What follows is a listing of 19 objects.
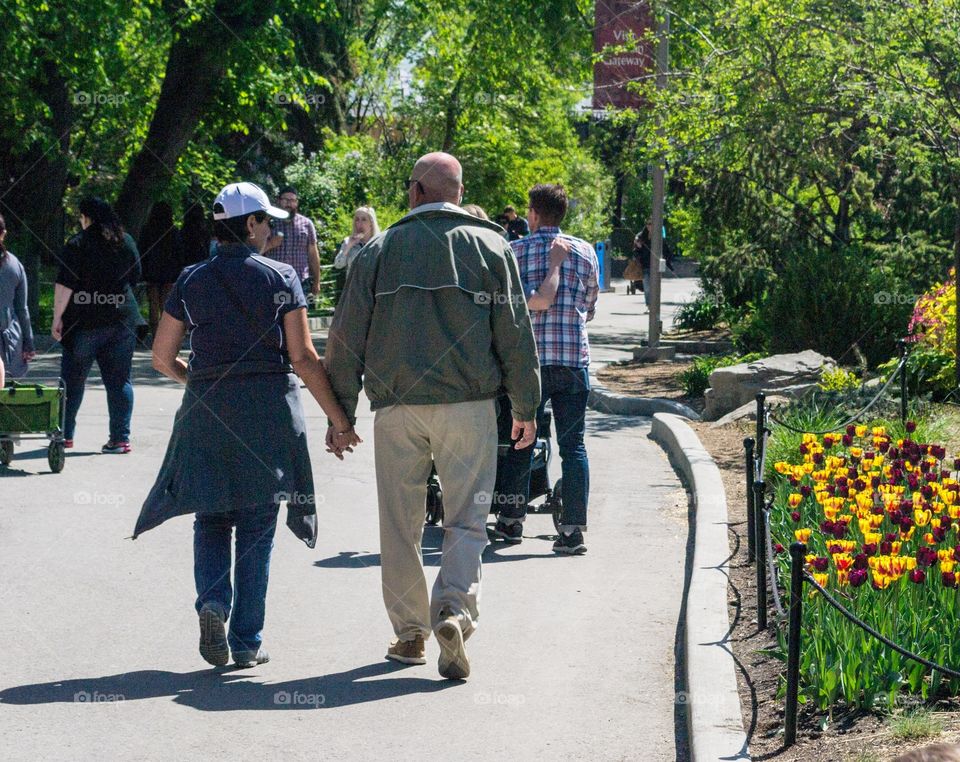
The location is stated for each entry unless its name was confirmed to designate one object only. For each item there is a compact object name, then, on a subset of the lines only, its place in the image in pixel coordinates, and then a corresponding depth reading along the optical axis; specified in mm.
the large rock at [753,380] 25400
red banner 46217
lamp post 35494
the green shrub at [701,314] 44870
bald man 10469
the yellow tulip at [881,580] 10132
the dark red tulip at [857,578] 9989
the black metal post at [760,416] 15767
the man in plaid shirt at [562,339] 14759
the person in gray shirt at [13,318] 17867
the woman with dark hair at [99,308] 19694
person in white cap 10409
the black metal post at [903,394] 20218
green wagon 18391
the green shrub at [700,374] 29219
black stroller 15725
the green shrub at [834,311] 30552
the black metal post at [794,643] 8731
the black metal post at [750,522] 13763
